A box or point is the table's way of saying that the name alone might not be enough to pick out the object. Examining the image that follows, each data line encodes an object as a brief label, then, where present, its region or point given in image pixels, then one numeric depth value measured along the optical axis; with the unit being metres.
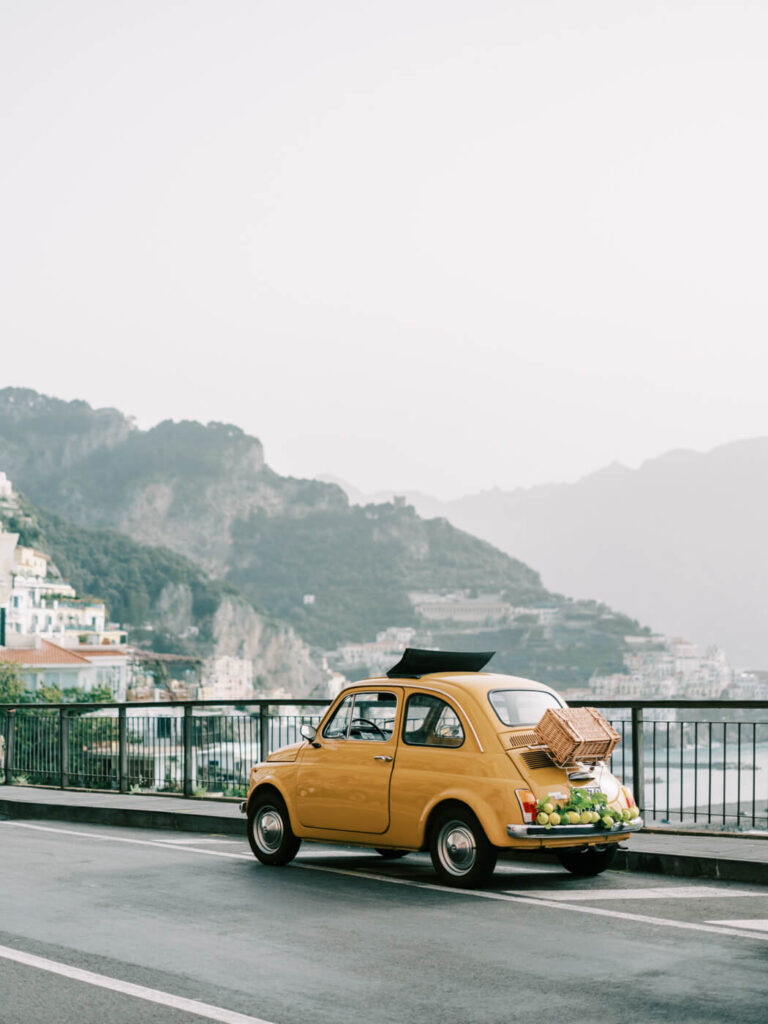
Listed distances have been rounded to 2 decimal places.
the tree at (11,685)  118.32
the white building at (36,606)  184.75
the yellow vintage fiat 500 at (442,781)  10.83
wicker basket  10.93
